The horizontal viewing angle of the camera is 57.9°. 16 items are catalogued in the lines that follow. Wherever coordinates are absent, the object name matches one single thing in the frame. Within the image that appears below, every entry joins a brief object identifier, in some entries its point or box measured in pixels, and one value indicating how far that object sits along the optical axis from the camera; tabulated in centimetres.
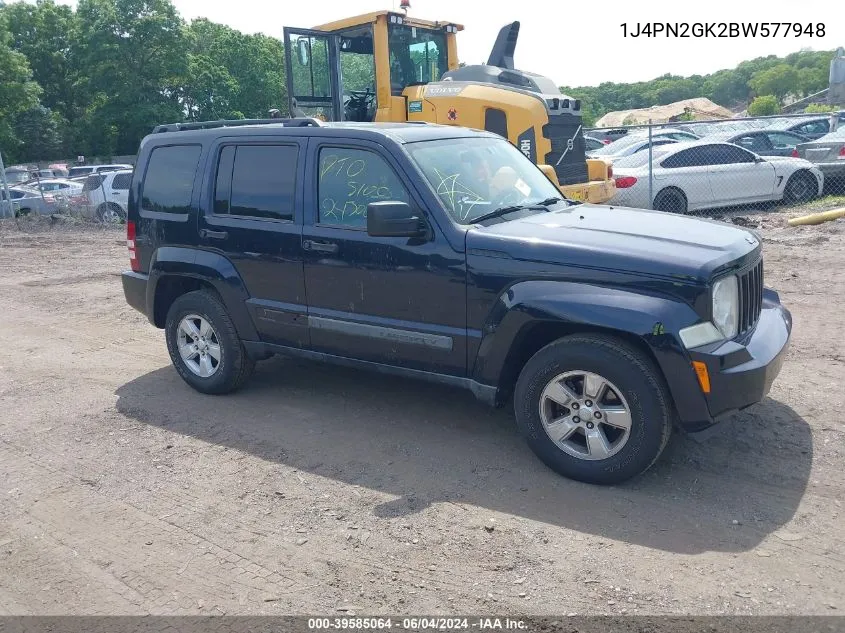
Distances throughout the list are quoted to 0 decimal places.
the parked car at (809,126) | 2153
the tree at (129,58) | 5388
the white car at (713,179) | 1370
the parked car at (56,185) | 2035
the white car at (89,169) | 2811
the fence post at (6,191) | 1841
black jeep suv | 409
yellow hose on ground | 1238
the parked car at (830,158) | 1484
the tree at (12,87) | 4372
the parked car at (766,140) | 1717
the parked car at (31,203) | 1992
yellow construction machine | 1041
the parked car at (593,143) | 2730
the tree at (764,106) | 5834
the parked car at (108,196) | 1878
